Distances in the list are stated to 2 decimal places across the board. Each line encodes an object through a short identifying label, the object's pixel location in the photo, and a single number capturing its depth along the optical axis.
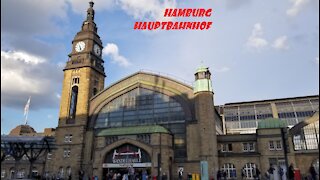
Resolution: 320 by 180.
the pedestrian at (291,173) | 25.10
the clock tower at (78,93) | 40.21
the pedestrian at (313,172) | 24.39
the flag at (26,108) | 45.60
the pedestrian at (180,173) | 35.01
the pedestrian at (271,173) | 27.13
